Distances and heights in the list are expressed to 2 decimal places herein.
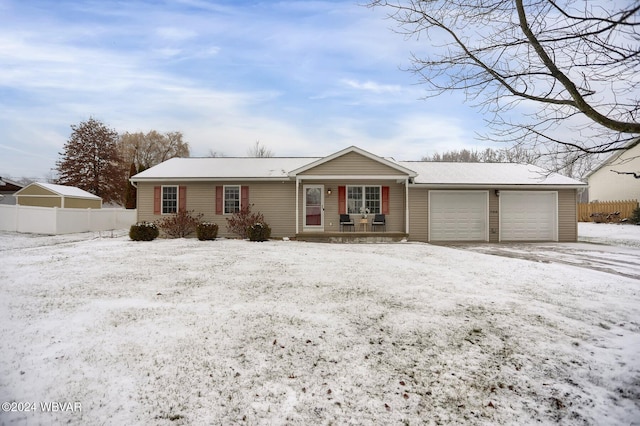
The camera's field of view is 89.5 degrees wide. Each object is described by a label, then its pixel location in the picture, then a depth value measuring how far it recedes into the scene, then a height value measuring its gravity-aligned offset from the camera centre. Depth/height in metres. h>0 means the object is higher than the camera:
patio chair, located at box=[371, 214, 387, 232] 14.16 -0.22
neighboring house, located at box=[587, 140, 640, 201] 22.42 +2.27
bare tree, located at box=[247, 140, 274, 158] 43.34 +9.00
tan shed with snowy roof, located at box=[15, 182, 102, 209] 20.17 +1.42
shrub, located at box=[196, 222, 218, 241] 13.07 -0.56
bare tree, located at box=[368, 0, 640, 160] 3.66 +1.91
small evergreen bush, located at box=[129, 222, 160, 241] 12.65 -0.56
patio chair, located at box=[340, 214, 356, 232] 14.04 -0.21
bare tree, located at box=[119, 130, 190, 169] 41.47 +9.47
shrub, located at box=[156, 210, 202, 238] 13.87 -0.28
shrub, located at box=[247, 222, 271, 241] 12.82 -0.60
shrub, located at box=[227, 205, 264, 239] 13.80 -0.17
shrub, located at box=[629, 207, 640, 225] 20.20 -0.11
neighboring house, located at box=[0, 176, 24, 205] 24.79 +2.43
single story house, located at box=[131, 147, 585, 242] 14.34 +0.61
